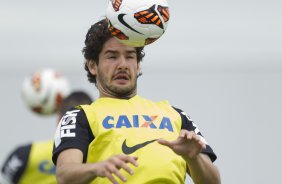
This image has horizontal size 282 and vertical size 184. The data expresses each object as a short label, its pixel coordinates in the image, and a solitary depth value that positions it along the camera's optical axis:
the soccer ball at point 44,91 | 24.06
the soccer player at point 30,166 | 19.66
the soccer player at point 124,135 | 11.37
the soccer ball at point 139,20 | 11.87
